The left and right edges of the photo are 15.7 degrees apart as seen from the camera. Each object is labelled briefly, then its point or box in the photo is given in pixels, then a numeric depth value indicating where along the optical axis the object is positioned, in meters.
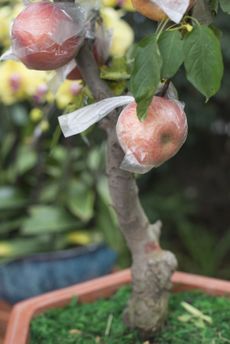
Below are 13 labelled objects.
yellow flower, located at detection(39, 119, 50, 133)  1.41
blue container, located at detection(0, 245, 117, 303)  1.91
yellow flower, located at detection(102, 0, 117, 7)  1.29
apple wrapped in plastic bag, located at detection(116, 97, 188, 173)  0.81
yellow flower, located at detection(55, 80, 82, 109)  1.45
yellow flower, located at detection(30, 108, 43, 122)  1.62
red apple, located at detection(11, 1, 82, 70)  0.85
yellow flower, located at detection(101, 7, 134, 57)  1.50
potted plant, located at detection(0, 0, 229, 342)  0.77
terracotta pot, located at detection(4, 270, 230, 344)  1.19
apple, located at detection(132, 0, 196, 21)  0.81
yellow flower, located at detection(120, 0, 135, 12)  1.33
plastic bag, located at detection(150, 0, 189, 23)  0.77
